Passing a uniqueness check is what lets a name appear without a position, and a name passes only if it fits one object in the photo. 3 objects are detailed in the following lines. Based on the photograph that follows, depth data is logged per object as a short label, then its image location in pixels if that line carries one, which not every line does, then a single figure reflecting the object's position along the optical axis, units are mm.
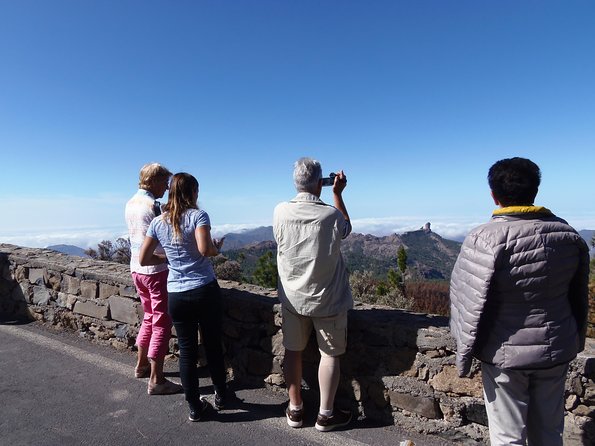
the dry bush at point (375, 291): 7288
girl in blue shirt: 2812
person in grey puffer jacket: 1817
